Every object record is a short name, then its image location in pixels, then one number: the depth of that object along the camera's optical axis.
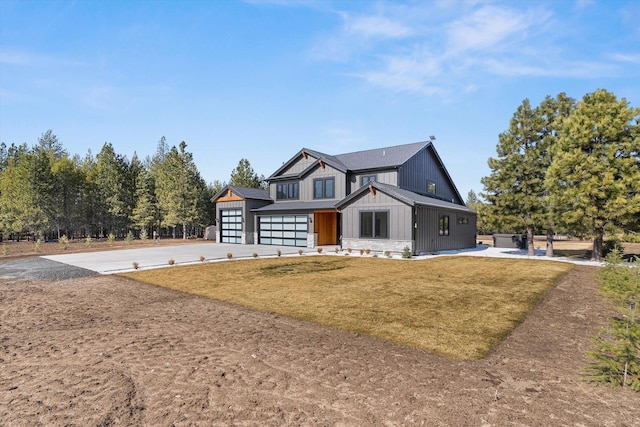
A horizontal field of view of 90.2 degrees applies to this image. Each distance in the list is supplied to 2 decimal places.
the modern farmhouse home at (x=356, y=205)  22.31
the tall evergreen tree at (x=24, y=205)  38.91
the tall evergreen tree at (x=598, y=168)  17.83
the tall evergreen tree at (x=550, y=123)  21.72
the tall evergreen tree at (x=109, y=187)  46.33
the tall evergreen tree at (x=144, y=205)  45.78
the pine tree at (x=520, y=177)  21.98
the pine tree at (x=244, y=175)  50.16
